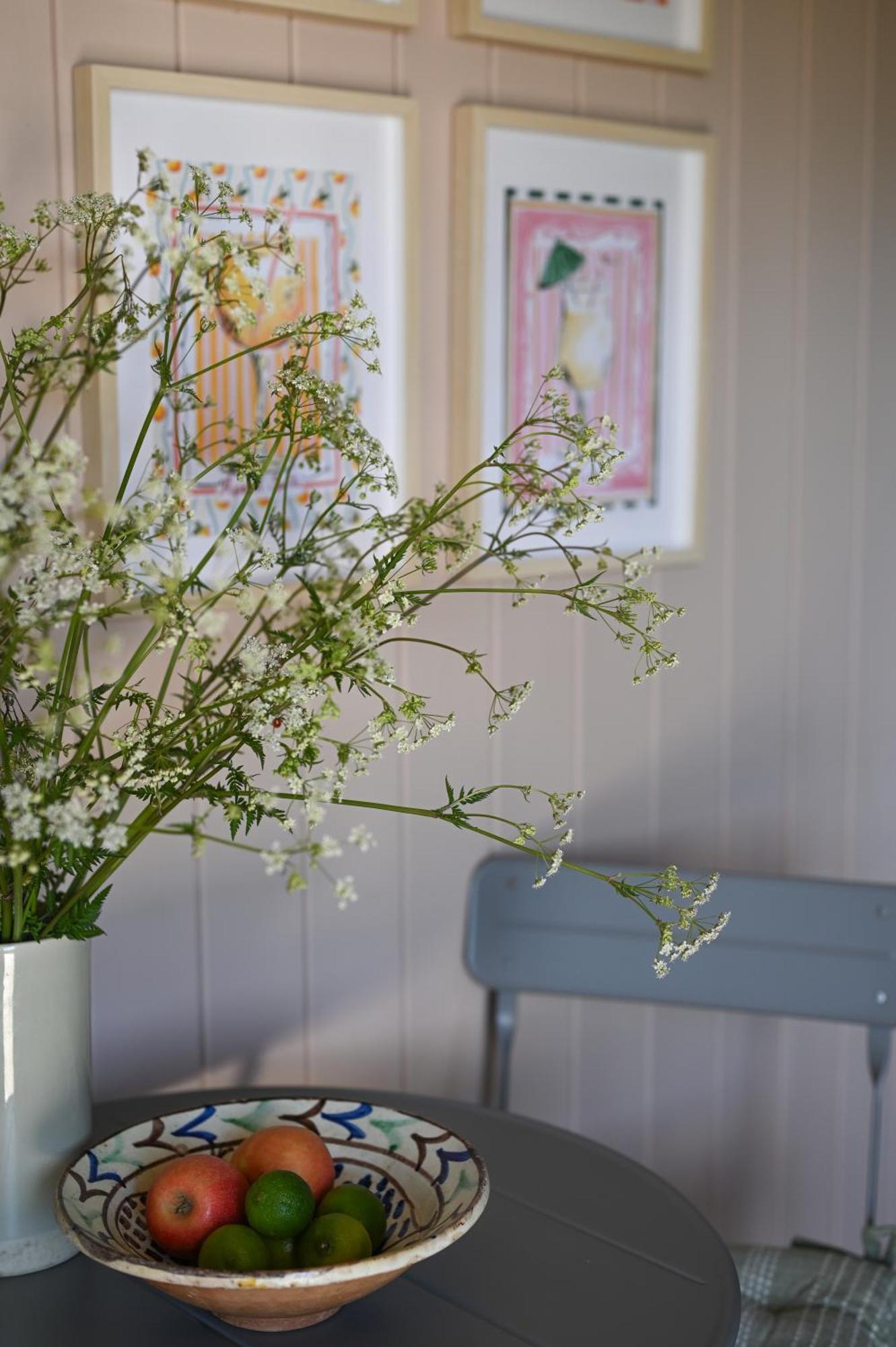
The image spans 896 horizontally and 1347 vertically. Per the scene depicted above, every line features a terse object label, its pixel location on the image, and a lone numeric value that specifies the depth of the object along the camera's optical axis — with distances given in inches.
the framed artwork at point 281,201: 59.8
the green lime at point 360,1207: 47.5
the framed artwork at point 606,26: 69.3
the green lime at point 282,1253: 45.8
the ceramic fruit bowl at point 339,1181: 42.7
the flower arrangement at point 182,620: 39.7
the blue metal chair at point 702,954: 75.8
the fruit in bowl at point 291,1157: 49.3
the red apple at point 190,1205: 46.8
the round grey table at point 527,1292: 46.6
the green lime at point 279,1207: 45.9
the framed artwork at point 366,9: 63.3
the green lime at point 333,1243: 44.8
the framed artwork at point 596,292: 71.0
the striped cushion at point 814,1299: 65.2
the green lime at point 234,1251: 44.7
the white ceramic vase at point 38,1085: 47.6
